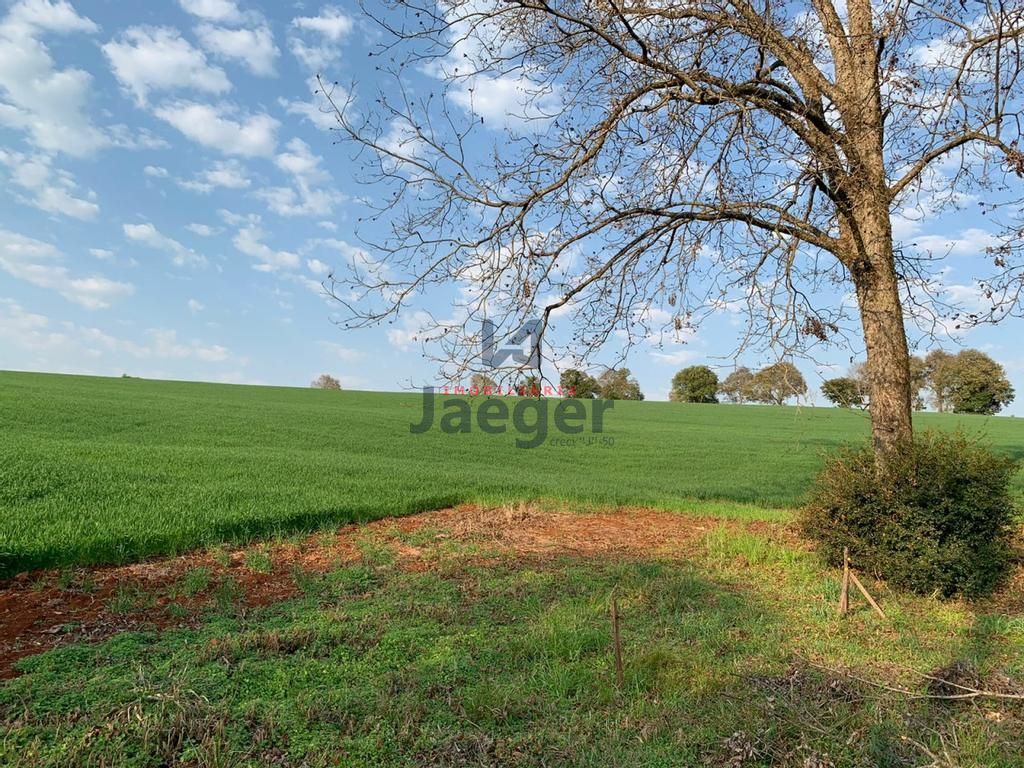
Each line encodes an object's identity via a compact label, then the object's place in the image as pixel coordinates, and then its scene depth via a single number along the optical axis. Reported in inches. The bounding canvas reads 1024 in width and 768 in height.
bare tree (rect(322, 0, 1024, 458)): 278.4
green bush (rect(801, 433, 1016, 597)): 256.4
